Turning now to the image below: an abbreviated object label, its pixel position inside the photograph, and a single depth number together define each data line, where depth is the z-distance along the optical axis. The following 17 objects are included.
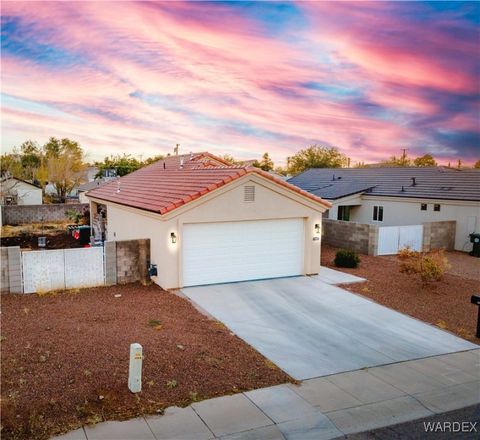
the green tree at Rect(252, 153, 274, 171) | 75.05
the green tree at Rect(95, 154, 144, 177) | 54.72
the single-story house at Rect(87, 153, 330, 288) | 14.07
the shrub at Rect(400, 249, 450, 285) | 14.76
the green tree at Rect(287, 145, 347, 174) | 76.31
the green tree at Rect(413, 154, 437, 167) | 85.25
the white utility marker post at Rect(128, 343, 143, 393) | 6.98
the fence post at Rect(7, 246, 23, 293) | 12.79
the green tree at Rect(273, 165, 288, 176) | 86.86
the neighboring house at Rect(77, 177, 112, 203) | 45.72
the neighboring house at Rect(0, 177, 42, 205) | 43.54
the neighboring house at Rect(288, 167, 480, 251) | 24.30
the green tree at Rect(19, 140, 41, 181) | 70.95
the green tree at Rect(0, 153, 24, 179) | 64.00
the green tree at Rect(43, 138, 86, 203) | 53.38
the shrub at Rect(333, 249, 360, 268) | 18.04
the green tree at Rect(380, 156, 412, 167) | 85.62
